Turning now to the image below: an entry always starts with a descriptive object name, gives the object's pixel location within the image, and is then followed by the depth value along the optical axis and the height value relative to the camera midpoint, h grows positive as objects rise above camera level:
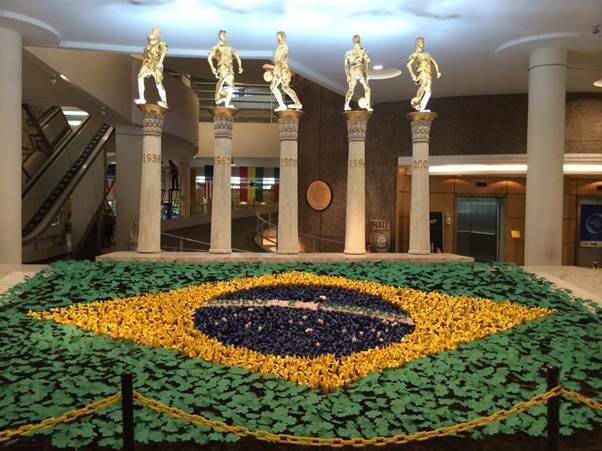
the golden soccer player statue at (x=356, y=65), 10.09 +3.12
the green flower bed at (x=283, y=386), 3.87 -1.57
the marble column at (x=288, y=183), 10.34 +0.69
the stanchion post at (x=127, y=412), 3.16 -1.27
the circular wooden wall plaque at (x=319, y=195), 16.62 +0.72
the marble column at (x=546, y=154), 10.42 +1.41
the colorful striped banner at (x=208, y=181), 28.99 +2.04
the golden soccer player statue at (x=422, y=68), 10.13 +3.11
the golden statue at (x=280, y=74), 9.94 +2.91
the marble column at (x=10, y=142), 9.87 +1.43
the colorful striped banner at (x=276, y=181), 29.00 +2.08
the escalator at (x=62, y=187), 14.86 +0.86
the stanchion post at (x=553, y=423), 3.28 -1.36
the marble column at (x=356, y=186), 10.59 +0.67
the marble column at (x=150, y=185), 10.06 +0.60
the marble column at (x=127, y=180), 16.92 +1.17
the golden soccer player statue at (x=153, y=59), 9.80 +3.13
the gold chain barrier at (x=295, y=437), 3.15 -1.38
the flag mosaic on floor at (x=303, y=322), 5.26 -1.42
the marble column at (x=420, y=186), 10.63 +0.69
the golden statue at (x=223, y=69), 10.02 +2.99
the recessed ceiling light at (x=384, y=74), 13.21 +3.87
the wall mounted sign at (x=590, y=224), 15.27 -0.11
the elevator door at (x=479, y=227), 16.05 -0.27
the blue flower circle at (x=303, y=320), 6.13 -1.46
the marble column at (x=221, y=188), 10.34 +0.57
